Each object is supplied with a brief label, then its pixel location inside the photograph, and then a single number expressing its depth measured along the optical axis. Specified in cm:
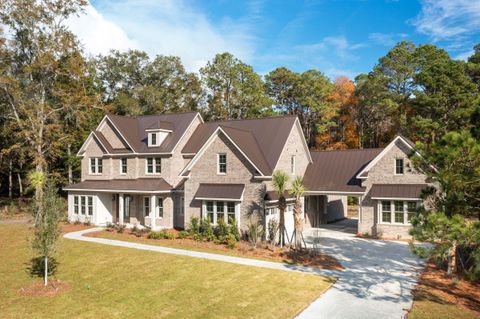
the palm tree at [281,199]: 2366
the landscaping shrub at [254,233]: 2375
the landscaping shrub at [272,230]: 2509
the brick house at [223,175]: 2675
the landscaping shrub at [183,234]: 2672
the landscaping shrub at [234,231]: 2549
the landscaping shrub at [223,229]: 2576
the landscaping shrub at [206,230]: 2575
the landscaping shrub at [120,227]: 2941
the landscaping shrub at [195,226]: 2708
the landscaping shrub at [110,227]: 3031
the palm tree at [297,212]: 2244
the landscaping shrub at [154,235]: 2669
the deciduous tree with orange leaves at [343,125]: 5984
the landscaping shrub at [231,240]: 2366
